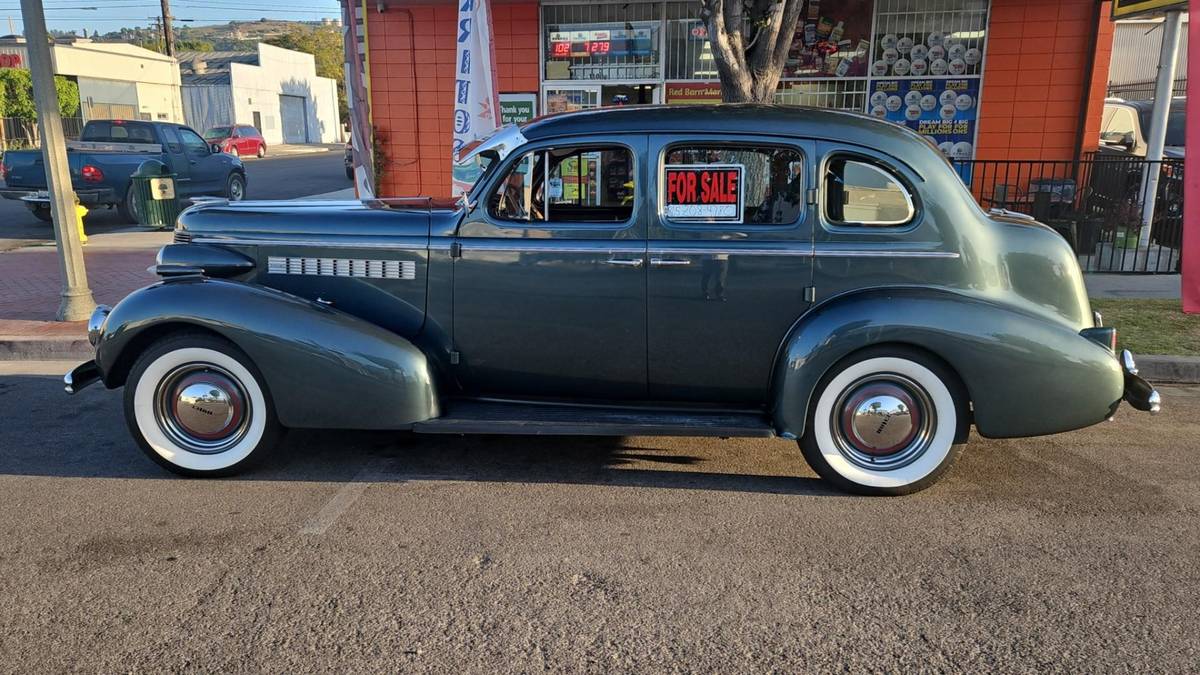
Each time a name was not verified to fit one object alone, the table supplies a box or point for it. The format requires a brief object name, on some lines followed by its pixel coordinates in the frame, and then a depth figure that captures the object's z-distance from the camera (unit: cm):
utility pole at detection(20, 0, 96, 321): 732
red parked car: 3500
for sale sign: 443
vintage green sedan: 423
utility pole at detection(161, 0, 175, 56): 3919
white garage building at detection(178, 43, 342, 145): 4700
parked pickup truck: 1491
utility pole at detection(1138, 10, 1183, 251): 1031
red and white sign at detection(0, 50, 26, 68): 3703
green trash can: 1375
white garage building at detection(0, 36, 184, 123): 3717
